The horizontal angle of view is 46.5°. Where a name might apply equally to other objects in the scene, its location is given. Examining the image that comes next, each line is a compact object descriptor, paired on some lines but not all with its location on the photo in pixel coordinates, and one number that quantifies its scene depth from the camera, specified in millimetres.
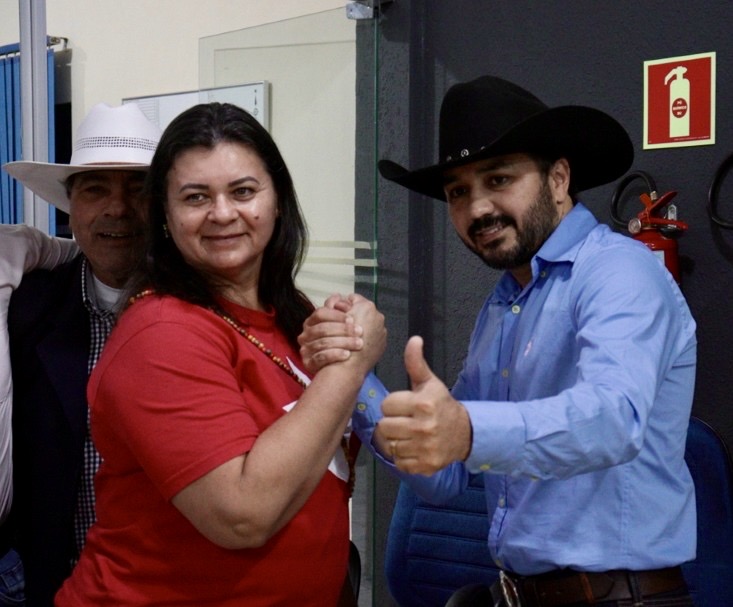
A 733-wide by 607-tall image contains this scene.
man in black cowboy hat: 1146
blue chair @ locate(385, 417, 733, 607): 2248
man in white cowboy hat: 1774
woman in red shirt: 1300
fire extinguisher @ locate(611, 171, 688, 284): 2328
